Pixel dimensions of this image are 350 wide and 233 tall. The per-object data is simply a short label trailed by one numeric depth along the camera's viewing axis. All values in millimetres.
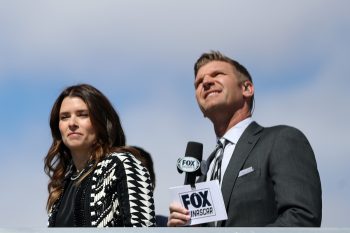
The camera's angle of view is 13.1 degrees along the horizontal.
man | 8583
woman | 9418
